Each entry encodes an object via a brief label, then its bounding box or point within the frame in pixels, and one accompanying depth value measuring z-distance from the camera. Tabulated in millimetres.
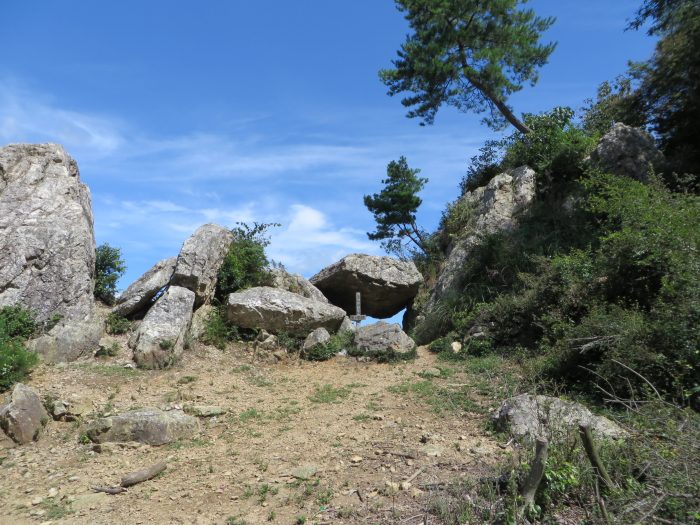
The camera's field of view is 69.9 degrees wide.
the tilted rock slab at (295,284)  11969
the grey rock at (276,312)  10516
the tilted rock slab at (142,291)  10172
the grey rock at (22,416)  5754
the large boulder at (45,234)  8969
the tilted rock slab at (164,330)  8805
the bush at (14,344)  6926
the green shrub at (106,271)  10908
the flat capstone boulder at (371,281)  13305
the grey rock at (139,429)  5785
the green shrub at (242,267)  11305
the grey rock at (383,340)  9547
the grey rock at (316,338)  10109
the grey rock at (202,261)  10391
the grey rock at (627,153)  11234
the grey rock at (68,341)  8242
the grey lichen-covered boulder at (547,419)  4320
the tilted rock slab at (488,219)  12172
